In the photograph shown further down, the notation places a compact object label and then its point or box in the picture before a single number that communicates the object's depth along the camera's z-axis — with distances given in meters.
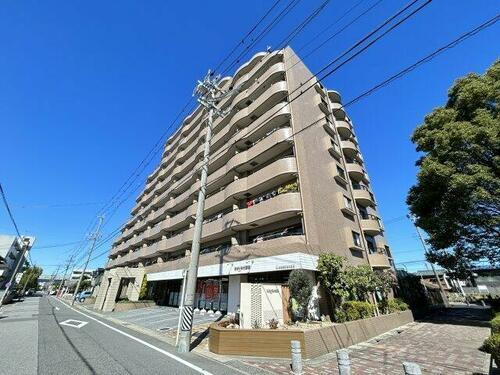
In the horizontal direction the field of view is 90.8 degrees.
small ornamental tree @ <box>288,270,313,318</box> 11.47
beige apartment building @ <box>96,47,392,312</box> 16.44
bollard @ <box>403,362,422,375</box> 4.34
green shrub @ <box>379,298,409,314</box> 17.36
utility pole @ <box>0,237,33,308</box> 26.71
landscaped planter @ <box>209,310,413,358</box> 8.40
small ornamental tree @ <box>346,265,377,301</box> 14.10
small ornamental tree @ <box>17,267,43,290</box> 60.28
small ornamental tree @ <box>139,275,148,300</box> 27.95
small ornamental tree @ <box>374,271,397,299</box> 15.27
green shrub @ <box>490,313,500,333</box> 7.08
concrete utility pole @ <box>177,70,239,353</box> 9.38
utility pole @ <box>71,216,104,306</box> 36.47
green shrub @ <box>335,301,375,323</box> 12.85
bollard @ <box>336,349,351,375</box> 6.03
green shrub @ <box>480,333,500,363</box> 6.01
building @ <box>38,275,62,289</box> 119.14
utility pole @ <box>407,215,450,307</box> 31.38
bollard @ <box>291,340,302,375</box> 6.97
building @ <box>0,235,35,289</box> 56.44
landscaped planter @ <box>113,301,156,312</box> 24.43
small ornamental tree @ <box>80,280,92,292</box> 75.70
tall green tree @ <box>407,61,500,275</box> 13.45
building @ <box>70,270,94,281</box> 88.09
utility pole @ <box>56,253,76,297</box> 73.46
